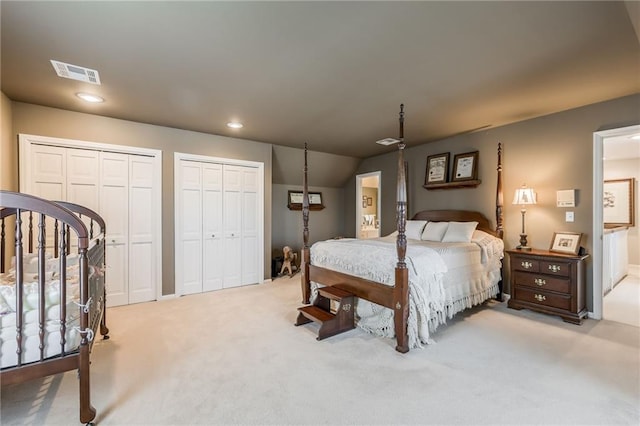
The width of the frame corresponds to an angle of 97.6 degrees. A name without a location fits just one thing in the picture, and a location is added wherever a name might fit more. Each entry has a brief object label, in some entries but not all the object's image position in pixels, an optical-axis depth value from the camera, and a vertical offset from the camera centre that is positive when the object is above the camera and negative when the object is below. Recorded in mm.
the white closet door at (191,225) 4195 -194
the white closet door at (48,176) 3256 +438
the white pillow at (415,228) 4411 -262
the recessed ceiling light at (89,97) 2918 +1225
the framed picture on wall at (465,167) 4281 +710
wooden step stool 2797 -1069
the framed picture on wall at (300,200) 6183 +270
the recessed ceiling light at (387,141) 4707 +1218
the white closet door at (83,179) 3439 +413
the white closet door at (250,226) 4766 -241
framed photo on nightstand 3283 -368
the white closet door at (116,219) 3646 -89
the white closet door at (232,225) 4586 -215
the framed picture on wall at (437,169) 4648 +734
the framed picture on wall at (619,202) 5574 +194
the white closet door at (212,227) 4391 -239
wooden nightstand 3098 -834
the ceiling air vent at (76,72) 2330 +1222
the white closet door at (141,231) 3816 -255
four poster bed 2617 -664
